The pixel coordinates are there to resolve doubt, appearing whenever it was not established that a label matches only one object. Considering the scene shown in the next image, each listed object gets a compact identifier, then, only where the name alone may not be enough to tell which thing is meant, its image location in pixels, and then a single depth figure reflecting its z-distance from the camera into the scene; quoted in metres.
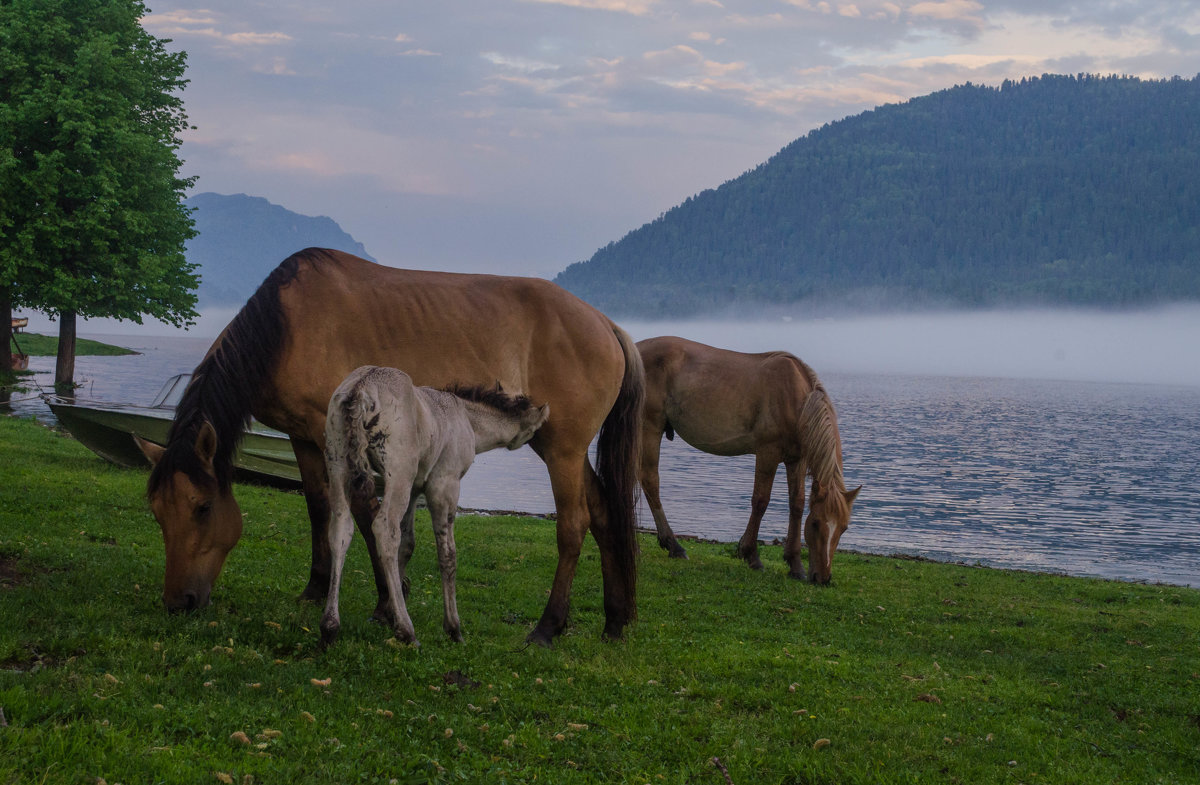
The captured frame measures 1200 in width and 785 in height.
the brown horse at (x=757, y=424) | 12.72
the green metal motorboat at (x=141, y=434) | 16.62
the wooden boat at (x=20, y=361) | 39.66
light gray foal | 6.04
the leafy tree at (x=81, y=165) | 26.89
